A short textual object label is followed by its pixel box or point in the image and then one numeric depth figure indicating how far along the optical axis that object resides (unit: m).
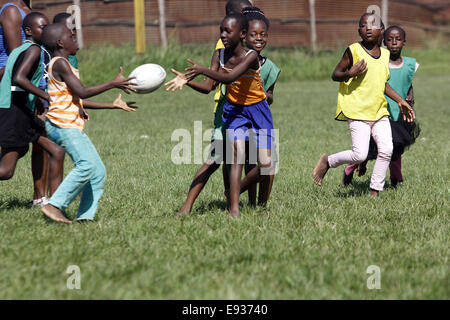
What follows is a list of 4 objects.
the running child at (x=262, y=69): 10.62
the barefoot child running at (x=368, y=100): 12.52
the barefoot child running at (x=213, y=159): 11.14
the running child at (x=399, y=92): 13.46
